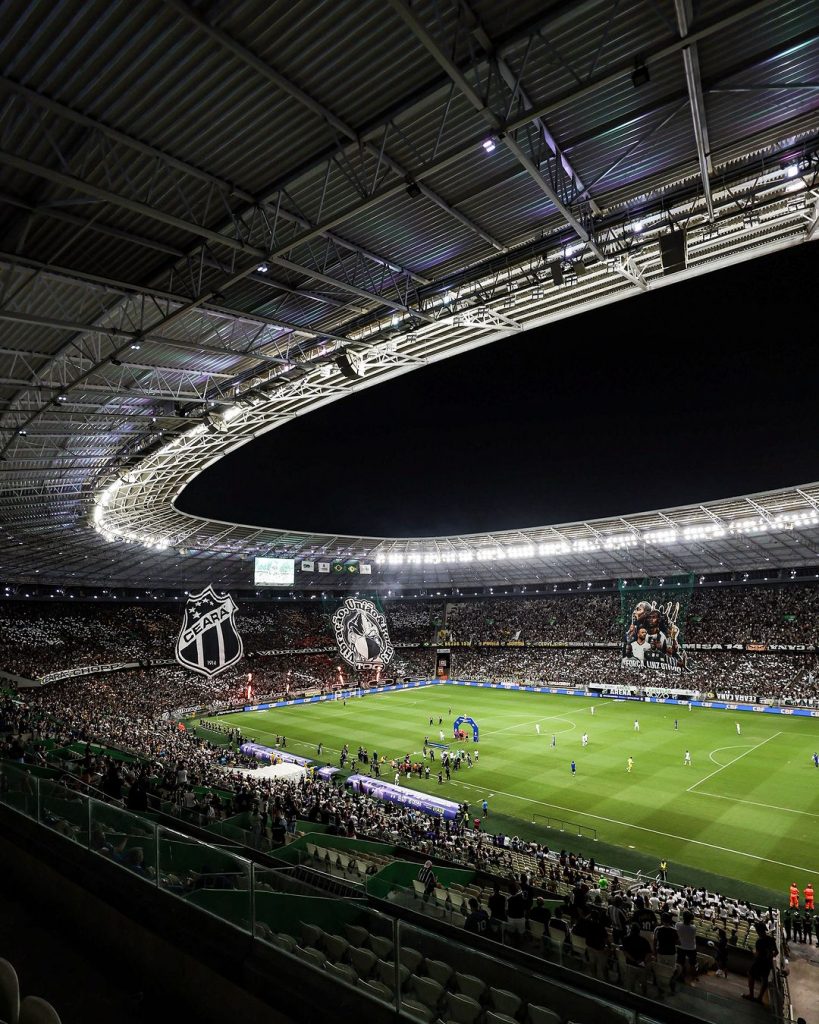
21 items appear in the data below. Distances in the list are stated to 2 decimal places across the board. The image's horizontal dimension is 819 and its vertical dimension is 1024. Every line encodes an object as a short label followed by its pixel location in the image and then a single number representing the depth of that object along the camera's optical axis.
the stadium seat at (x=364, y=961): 4.87
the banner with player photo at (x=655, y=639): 59.25
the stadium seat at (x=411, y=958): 4.72
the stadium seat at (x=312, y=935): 5.20
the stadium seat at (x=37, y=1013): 3.32
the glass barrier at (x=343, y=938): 4.51
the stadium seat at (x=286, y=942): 5.02
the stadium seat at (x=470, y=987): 4.66
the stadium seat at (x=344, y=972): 4.72
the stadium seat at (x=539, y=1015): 4.48
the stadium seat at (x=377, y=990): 4.49
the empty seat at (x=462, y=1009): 4.49
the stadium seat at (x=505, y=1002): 4.56
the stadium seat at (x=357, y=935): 5.08
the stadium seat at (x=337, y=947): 5.04
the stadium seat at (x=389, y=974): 4.58
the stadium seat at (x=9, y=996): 3.50
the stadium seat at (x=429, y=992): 4.51
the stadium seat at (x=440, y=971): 4.69
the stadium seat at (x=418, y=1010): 4.36
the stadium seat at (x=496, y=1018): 4.50
